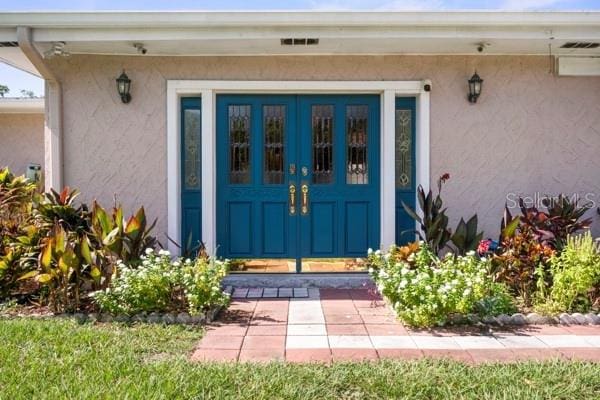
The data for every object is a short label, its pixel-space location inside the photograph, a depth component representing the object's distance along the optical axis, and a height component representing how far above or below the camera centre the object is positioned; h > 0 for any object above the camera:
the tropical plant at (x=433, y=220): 5.88 -0.35
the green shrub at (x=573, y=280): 4.69 -0.80
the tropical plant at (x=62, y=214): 5.55 -0.26
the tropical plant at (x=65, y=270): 4.79 -0.73
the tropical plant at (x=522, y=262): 5.02 -0.70
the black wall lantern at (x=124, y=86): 6.04 +1.16
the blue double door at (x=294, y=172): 6.35 +0.20
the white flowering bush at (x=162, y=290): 4.63 -0.87
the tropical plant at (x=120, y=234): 5.18 -0.44
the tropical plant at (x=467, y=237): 5.84 -0.53
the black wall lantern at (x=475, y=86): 6.09 +1.16
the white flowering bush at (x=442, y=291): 4.40 -0.86
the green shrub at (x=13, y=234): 5.20 -0.45
